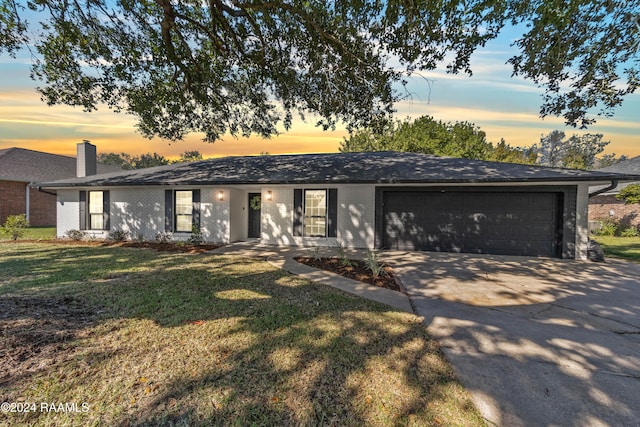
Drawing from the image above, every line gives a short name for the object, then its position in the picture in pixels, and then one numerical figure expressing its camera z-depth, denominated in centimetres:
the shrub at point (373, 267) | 597
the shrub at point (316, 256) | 765
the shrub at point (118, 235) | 1095
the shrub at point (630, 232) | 1411
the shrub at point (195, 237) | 1017
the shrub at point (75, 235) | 1128
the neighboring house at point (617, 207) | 1518
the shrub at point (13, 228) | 1093
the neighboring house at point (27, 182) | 1702
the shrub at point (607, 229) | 1468
